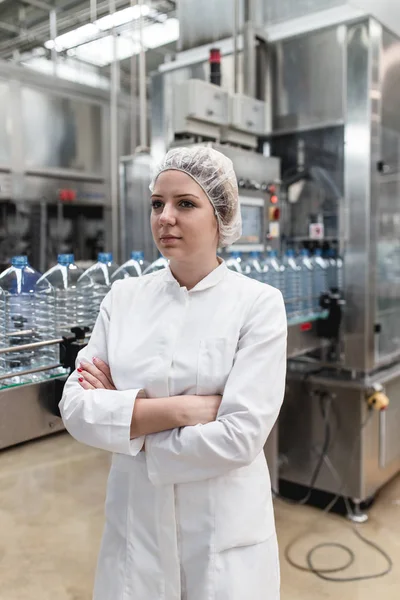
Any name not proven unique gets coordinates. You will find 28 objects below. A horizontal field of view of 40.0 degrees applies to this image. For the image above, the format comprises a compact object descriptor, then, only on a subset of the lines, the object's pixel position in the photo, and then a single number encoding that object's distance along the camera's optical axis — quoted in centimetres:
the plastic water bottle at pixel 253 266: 247
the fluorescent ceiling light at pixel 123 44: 494
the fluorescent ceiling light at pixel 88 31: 430
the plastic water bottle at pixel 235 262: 242
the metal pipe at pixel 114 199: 367
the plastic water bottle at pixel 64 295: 175
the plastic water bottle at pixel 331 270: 275
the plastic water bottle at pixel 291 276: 265
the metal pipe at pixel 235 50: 272
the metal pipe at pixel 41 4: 430
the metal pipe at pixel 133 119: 348
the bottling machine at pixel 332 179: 251
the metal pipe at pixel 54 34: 376
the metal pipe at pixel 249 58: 271
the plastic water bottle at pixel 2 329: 142
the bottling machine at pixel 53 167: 326
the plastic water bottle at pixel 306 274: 265
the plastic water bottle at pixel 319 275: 271
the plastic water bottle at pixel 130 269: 199
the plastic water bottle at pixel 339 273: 266
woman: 108
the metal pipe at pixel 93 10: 324
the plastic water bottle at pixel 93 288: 185
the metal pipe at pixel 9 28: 477
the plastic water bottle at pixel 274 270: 259
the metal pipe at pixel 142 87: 234
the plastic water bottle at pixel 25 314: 150
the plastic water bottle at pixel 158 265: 206
